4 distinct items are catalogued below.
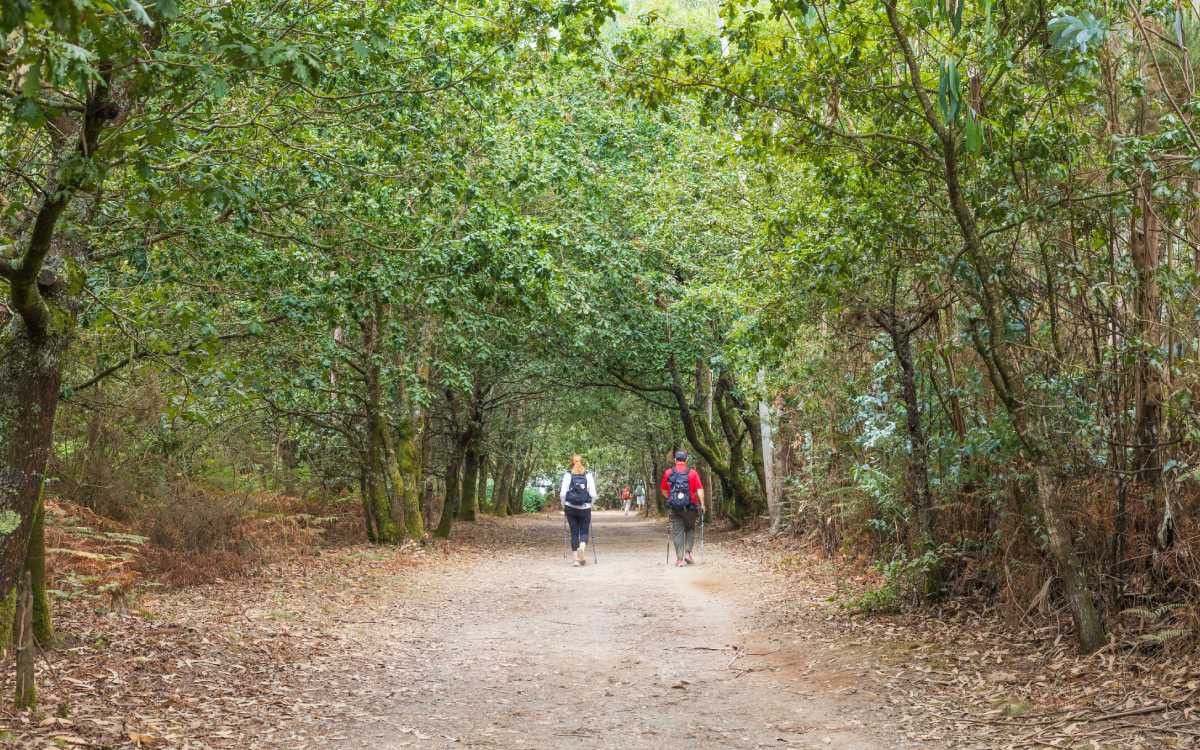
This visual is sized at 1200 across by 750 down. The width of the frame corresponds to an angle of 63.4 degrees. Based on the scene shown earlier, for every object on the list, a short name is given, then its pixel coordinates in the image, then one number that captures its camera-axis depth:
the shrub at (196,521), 13.14
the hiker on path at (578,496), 17.16
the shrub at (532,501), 65.12
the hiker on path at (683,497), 16.45
